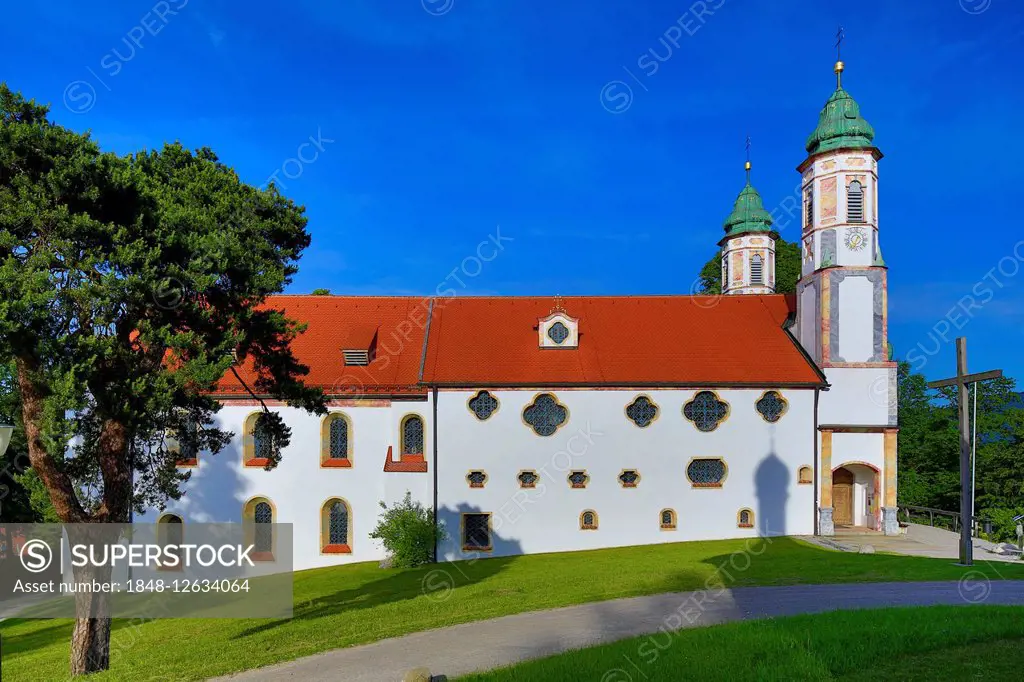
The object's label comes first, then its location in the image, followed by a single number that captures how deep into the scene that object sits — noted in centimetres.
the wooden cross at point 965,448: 1605
